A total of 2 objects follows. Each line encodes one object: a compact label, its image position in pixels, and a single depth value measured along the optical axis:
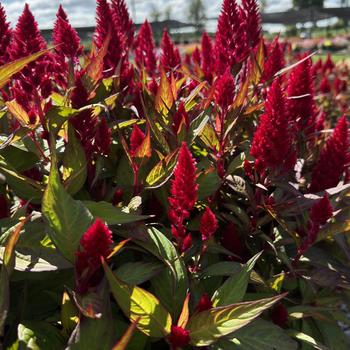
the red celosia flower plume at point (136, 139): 0.46
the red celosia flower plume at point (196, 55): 1.05
